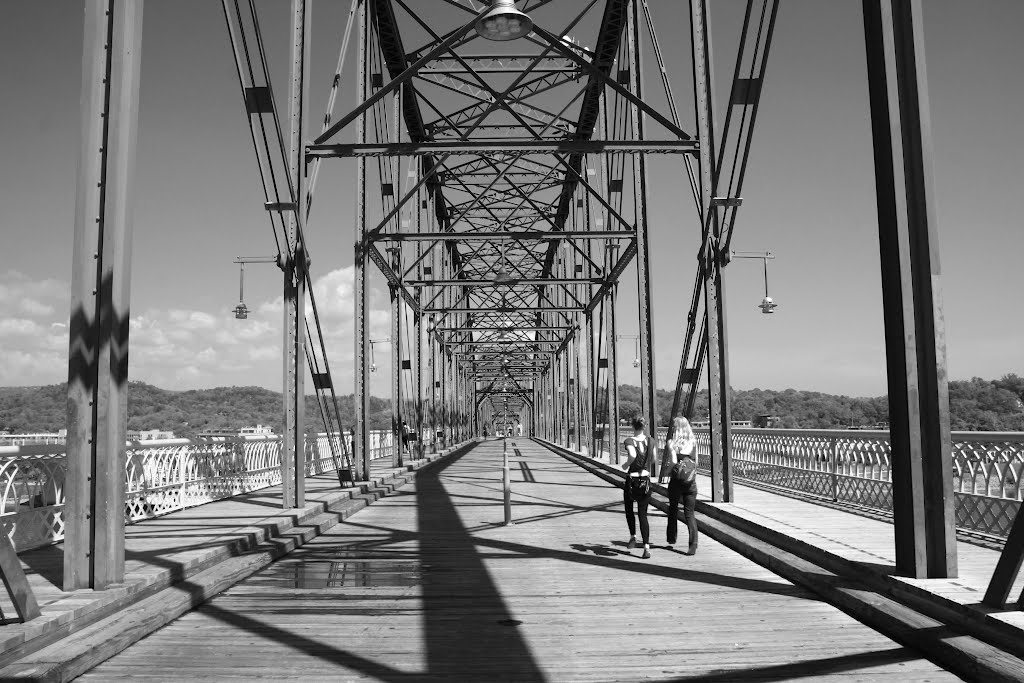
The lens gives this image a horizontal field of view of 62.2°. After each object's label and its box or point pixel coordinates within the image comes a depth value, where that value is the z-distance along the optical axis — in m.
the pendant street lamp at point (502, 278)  27.13
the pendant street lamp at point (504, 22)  10.52
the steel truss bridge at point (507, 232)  6.51
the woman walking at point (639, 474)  9.48
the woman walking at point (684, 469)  9.27
